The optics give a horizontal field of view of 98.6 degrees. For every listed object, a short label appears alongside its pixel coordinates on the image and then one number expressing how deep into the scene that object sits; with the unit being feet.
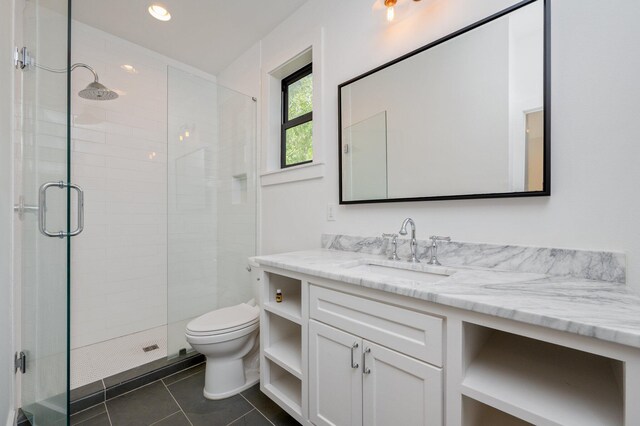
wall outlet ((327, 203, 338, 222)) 6.10
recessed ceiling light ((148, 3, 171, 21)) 6.72
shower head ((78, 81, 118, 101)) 6.29
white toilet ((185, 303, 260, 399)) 5.31
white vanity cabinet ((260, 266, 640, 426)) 2.31
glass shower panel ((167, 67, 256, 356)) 7.07
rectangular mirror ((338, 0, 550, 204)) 3.58
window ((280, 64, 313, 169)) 7.26
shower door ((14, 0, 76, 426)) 3.53
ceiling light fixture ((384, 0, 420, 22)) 4.67
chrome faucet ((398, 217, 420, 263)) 4.48
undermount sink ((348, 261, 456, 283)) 4.00
